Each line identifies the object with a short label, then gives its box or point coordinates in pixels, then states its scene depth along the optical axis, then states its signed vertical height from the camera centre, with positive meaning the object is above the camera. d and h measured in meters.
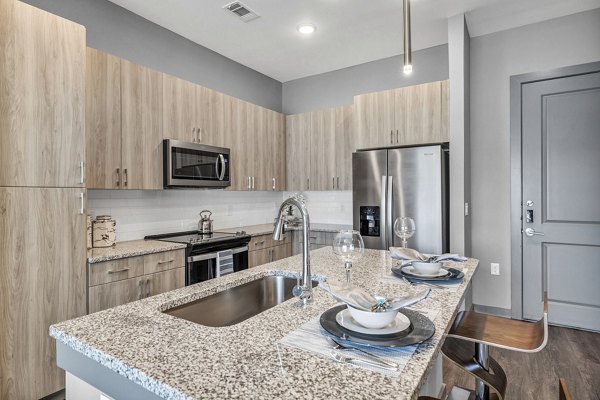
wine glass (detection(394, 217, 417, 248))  1.91 -0.16
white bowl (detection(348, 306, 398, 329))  0.90 -0.31
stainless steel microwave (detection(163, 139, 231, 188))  3.03 +0.34
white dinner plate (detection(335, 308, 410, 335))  0.90 -0.34
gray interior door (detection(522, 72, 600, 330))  3.09 -0.02
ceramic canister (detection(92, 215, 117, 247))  2.67 -0.23
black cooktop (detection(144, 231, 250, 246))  3.05 -0.34
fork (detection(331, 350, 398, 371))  0.77 -0.37
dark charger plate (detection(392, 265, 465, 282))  1.50 -0.35
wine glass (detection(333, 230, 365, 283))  1.32 -0.18
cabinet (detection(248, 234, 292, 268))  3.62 -0.55
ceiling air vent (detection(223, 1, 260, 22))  2.95 +1.66
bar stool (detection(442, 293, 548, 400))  1.35 -0.57
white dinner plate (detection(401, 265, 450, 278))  1.53 -0.34
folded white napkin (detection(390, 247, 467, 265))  1.67 -0.29
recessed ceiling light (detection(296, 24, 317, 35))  3.32 +1.67
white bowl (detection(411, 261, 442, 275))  1.56 -0.31
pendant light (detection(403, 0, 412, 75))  1.67 +0.77
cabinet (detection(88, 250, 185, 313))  2.31 -0.55
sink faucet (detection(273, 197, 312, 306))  1.24 -0.17
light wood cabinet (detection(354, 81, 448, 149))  3.32 +0.84
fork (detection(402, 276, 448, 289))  1.43 -0.36
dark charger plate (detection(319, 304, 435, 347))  0.85 -0.35
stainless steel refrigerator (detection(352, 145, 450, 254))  3.09 +0.04
